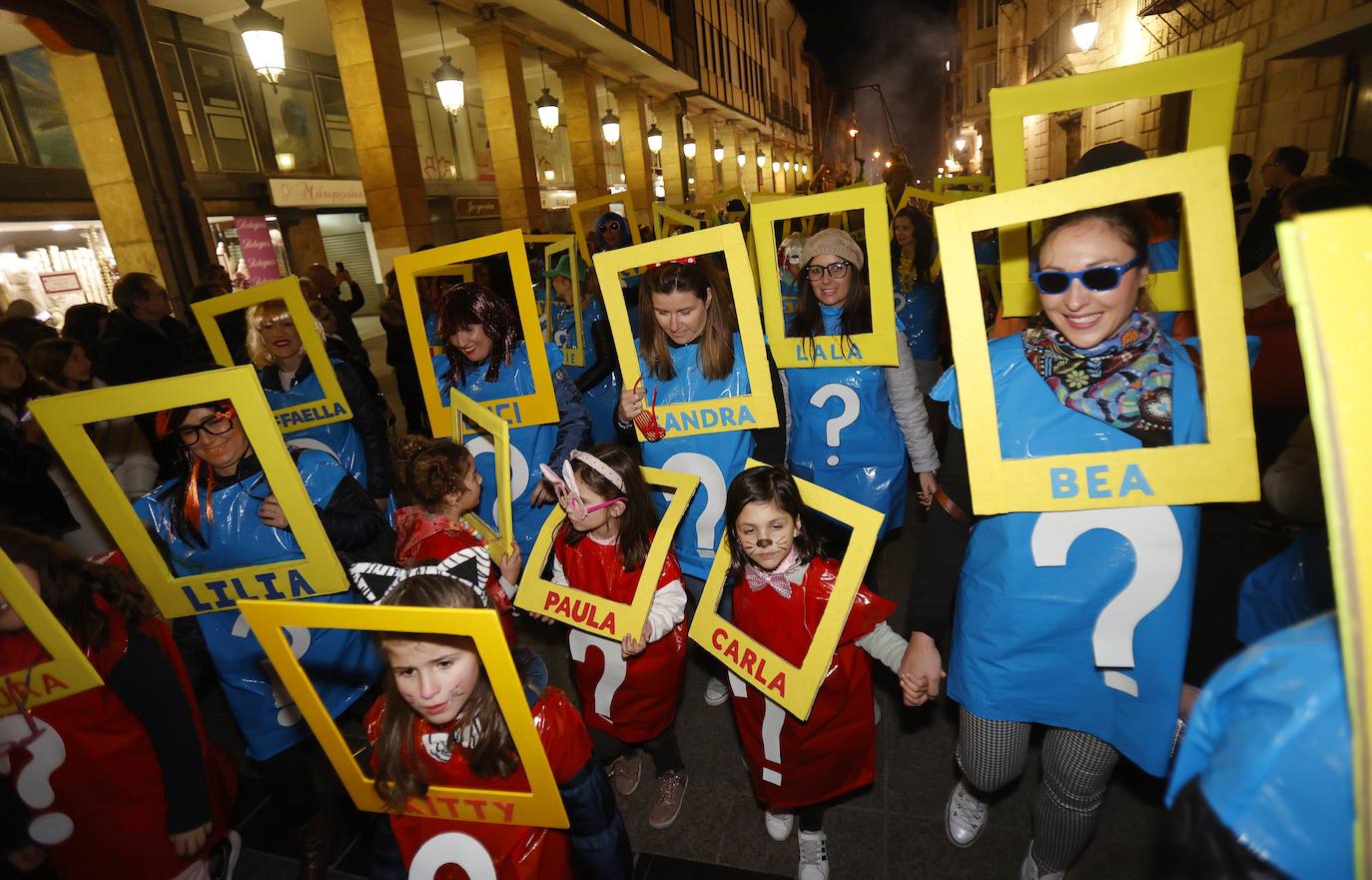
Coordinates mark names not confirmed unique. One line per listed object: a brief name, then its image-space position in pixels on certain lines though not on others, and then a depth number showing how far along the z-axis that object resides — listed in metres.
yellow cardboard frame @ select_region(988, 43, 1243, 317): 1.57
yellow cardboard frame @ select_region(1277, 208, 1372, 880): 0.54
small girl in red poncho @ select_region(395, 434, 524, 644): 2.39
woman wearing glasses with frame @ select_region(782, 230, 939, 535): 2.93
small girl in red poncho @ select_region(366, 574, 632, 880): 1.51
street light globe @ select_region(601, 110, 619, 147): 14.42
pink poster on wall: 11.84
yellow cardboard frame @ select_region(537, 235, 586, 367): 4.38
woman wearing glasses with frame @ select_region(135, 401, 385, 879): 2.21
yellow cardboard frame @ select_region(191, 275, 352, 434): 3.00
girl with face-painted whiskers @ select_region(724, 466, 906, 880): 2.02
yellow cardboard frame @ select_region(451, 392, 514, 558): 2.05
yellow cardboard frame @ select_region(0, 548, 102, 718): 1.58
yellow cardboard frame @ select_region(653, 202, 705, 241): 5.24
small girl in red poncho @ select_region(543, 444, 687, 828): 2.28
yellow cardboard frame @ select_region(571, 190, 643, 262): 5.01
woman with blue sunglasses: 1.44
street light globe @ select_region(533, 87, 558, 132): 11.47
